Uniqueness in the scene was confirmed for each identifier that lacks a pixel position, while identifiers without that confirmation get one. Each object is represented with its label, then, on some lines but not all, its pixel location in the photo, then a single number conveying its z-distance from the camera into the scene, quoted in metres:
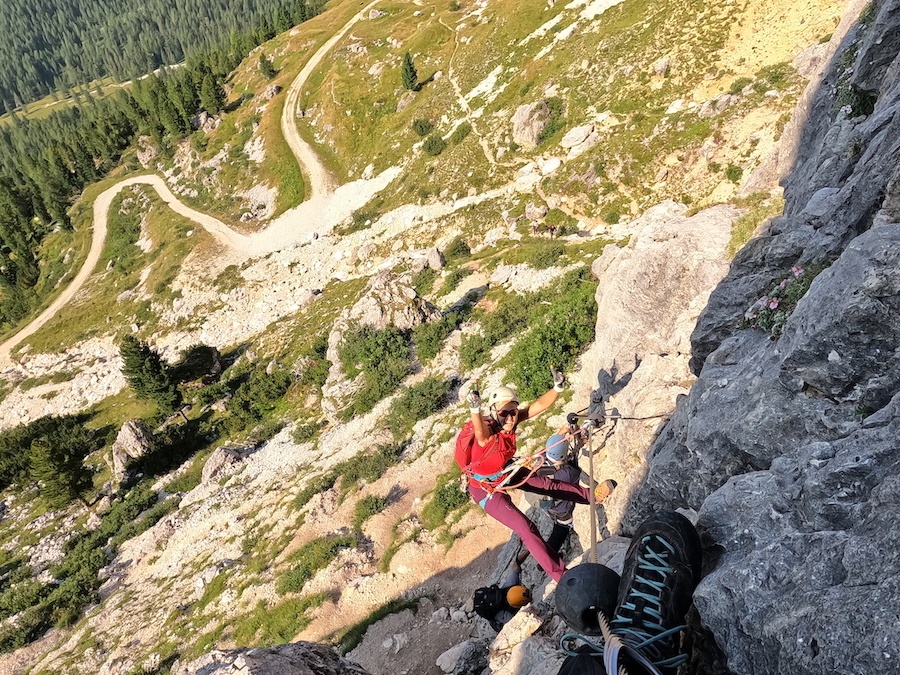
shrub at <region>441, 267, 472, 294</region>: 39.97
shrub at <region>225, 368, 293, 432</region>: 42.00
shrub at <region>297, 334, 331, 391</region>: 40.03
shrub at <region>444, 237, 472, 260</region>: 48.16
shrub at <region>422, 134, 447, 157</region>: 65.69
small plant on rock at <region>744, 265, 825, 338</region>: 7.83
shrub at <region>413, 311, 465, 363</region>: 31.04
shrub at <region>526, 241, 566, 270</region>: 34.91
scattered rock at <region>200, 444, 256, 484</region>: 34.13
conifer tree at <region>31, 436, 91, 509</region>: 40.62
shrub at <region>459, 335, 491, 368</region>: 27.07
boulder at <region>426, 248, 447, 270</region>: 46.62
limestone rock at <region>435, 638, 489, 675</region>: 10.48
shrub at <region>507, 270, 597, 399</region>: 20.75
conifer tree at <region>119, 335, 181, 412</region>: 48.25
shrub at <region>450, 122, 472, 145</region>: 64.24
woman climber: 9.34
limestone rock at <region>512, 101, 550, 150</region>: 54.94
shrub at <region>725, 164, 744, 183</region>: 36.00
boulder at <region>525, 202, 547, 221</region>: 47.66
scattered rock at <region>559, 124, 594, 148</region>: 50.41
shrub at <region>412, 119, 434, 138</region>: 71.50
